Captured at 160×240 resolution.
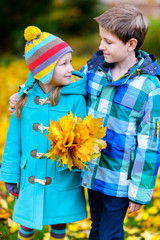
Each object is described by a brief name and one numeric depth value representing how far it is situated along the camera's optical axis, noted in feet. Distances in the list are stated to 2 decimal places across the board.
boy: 6.57
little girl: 6.84
